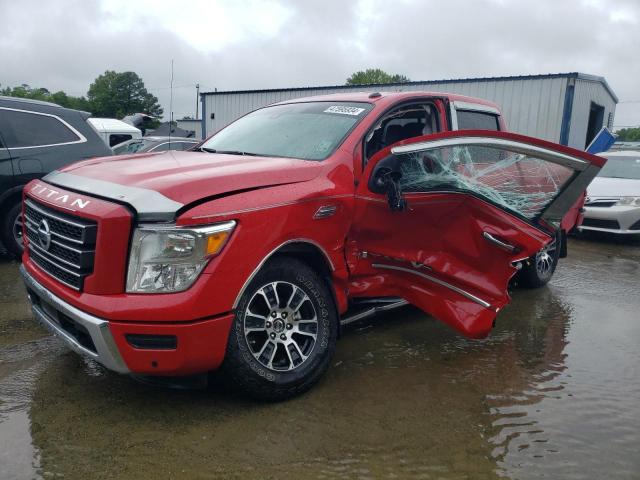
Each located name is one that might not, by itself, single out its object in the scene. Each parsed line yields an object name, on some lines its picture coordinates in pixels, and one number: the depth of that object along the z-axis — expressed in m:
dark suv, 5.82
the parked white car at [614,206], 8.74
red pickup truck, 2.64
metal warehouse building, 13.89
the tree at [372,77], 69.88
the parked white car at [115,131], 14.11
